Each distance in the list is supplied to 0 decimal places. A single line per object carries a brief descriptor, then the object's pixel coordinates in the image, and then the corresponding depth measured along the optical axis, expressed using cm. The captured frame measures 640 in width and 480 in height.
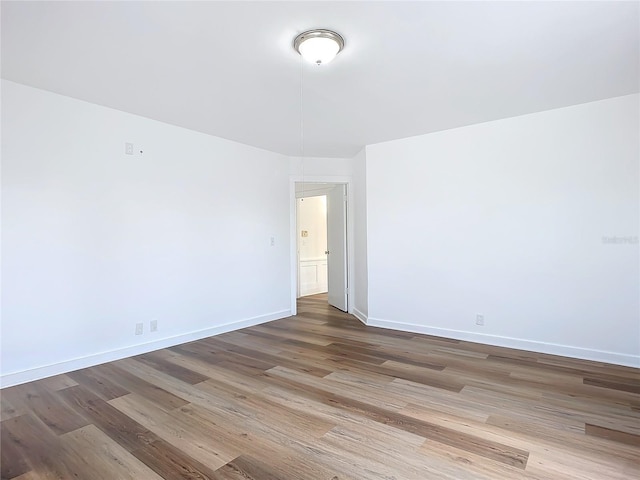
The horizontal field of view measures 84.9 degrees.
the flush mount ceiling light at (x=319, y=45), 224
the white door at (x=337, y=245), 587
